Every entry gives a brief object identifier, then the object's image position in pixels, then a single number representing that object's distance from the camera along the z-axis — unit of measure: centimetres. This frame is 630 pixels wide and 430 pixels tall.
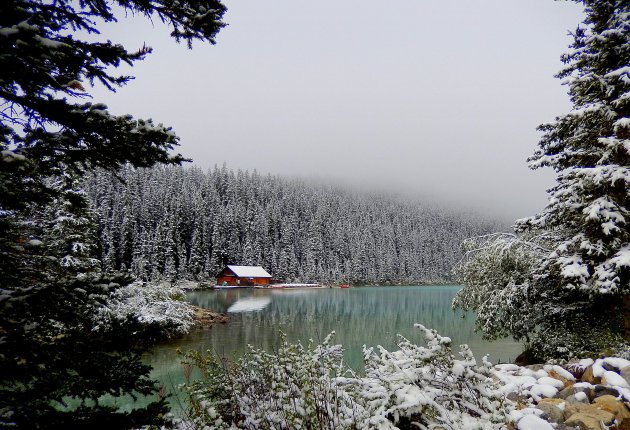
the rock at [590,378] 587
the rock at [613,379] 538
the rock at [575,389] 555
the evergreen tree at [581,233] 942
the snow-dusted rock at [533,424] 442
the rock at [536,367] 679
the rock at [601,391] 534
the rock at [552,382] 575
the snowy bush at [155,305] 2101
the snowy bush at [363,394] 388
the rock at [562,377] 596
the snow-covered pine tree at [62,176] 236
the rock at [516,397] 528
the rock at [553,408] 483
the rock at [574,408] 489
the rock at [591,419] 456
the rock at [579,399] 527
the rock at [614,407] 490
